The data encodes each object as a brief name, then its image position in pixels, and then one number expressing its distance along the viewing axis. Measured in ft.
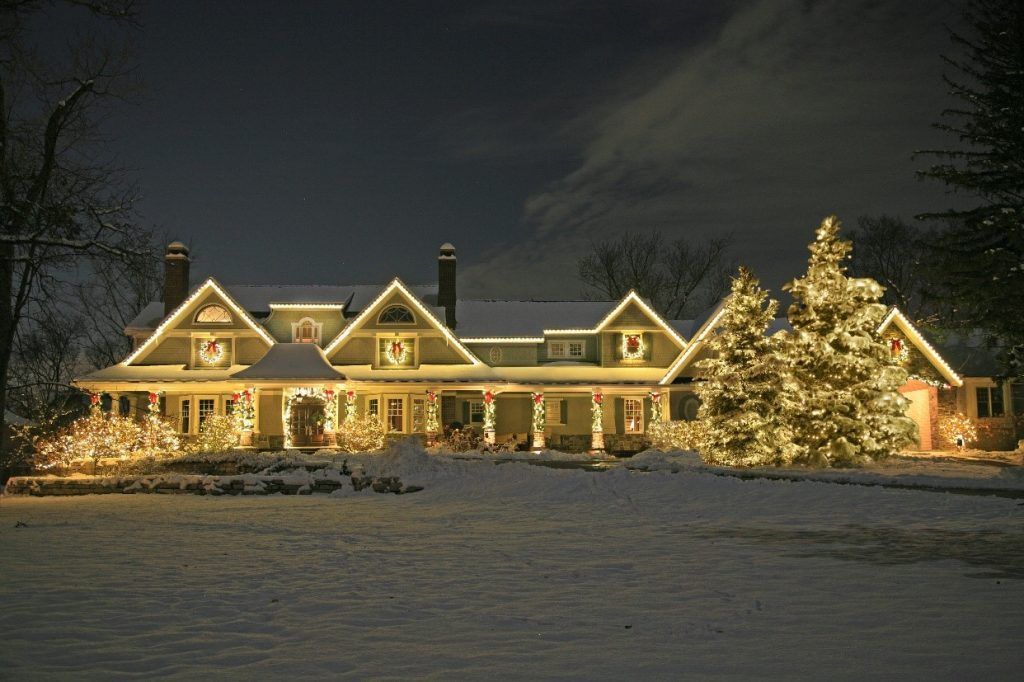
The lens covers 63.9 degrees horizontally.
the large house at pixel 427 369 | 104.53
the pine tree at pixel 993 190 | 71.31
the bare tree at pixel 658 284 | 184.65
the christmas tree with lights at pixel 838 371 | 71.61
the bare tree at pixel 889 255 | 172.14
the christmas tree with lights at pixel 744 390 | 72.13
